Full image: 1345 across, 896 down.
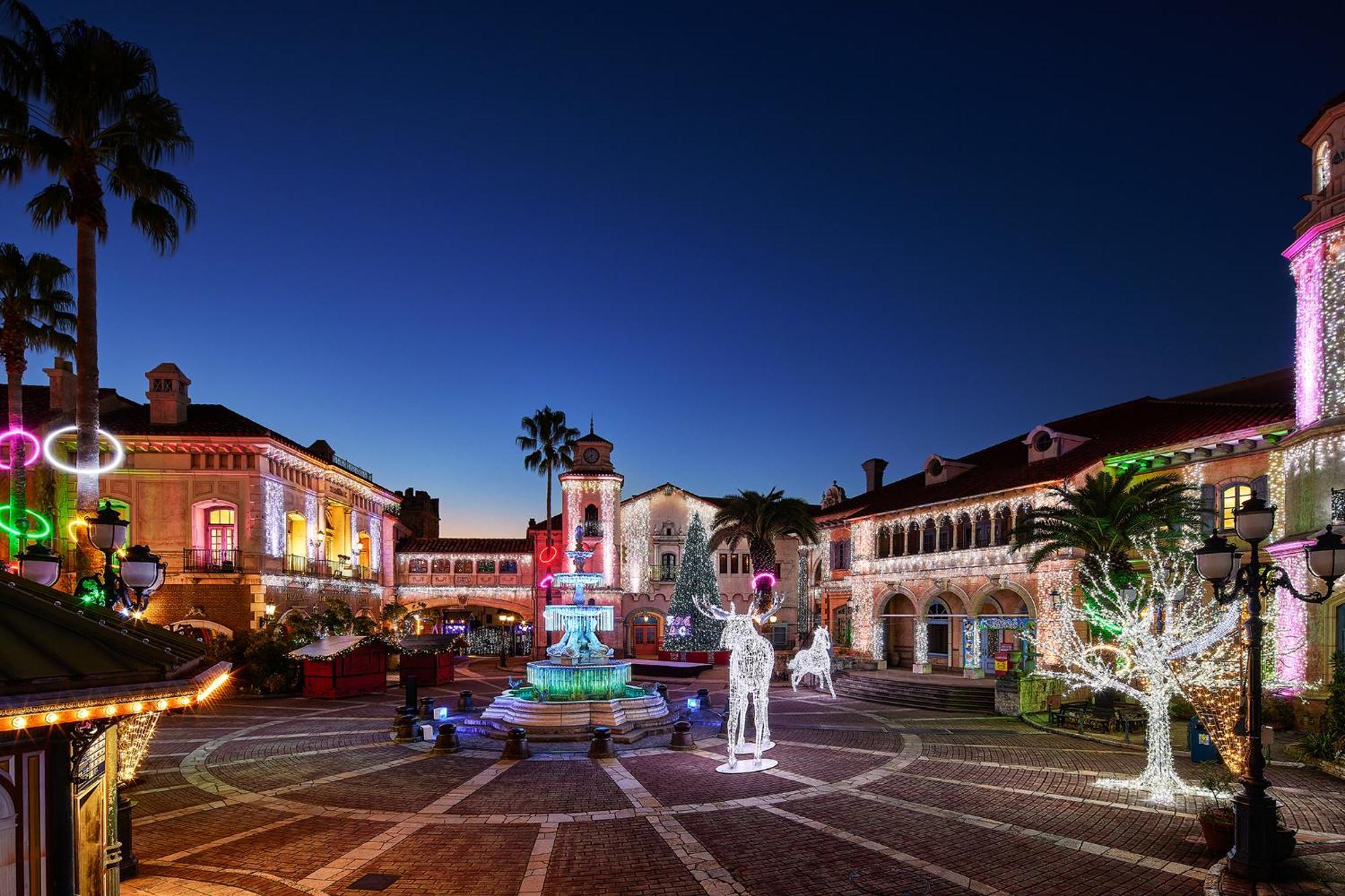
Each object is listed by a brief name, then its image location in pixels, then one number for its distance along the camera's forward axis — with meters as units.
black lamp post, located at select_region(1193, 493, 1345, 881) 9.62
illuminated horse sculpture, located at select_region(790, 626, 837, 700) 29.55
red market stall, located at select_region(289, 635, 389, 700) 27.78
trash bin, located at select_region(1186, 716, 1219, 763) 16.28
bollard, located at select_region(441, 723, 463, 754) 18.27
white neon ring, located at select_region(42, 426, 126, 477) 18.81
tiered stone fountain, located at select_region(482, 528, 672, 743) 20.95
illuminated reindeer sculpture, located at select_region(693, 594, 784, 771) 17.27
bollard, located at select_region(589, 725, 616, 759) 17.70
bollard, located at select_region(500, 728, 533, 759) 17.73
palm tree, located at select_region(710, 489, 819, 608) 38.91
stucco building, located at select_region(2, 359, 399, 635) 32.81
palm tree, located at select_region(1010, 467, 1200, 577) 22.62
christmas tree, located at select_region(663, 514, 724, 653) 45.56
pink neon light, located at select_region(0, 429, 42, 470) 20.52
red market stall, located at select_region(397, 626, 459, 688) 32.69
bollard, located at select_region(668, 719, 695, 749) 18.61
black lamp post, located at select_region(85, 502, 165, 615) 11.61
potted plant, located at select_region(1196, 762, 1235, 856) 10.42
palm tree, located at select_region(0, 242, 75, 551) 24.83
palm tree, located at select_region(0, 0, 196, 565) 17.94
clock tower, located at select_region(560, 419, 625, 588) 46.69
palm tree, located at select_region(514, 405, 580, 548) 49.72
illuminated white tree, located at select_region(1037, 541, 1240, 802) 14.09
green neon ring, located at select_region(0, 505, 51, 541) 17.16
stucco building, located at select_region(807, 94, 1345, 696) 20.58
